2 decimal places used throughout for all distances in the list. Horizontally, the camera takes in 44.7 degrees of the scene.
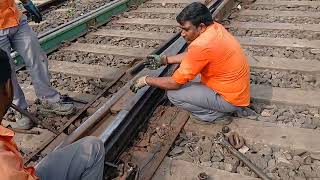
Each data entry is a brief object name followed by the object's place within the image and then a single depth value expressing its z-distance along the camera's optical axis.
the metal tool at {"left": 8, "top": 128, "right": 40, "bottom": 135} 4.28
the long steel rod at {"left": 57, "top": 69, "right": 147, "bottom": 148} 3.71
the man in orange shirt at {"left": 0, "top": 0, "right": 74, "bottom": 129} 4.02
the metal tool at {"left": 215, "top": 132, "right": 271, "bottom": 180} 3.29
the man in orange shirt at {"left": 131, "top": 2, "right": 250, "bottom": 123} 3.77
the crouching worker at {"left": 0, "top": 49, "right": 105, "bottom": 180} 2.14
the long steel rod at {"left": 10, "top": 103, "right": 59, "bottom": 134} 4.17
